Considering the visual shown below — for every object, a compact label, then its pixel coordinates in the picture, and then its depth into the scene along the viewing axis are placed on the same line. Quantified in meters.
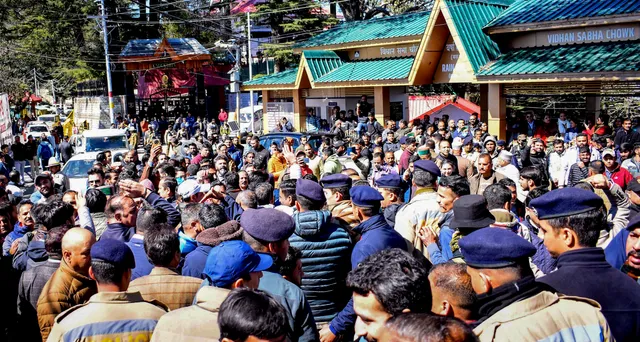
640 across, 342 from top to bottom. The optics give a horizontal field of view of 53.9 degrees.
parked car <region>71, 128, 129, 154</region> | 20.12
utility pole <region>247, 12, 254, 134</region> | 32.58
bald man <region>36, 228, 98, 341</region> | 4.55
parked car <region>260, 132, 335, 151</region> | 17.91
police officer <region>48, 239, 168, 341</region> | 3.67
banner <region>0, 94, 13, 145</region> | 21.75
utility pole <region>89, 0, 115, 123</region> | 34.12
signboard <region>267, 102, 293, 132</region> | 26.91
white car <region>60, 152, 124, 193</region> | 15.41
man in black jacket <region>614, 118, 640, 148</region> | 14.29
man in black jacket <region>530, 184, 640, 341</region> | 3.45
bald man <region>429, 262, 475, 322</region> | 3.44
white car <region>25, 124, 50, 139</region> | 38.25
